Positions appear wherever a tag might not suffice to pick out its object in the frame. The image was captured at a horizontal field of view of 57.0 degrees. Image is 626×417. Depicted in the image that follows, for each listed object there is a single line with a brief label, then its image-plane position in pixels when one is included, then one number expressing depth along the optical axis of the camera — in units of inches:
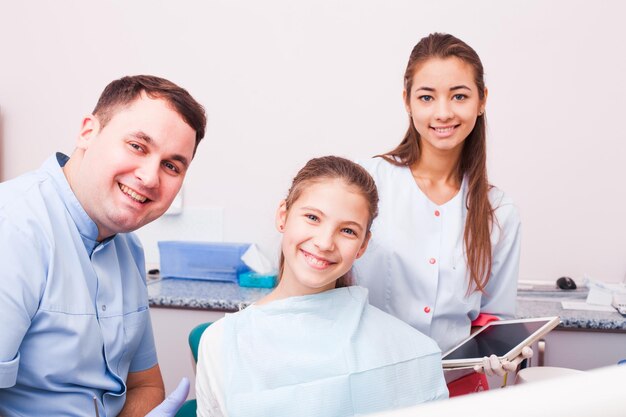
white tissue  92.3
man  38.9
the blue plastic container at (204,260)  94.1
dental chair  56.8
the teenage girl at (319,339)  42.6
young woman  52.6
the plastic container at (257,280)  90.6
